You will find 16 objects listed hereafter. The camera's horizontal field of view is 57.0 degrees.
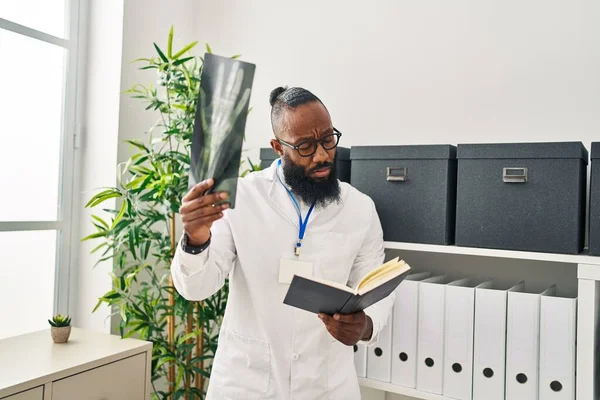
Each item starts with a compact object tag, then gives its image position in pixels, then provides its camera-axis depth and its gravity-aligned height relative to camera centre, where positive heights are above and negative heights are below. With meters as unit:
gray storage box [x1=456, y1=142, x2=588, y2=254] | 1.66 +0.05
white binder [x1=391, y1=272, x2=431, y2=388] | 1.91 -0.44
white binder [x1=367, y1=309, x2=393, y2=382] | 1.96 -0.54
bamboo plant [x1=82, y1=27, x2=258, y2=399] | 2.12 -0.15
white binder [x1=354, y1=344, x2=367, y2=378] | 2.01 -0.56
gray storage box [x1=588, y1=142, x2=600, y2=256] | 1.62 +0.03
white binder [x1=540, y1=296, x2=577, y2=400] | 1.63 -0.40
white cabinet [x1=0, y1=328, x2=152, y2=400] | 1.63 -0.54
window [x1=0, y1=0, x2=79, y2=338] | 2.24 +0.17
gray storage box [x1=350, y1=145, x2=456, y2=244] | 1.88 +0.07
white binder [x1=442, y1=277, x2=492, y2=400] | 1.80 -0.43
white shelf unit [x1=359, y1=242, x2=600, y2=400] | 1.59 -0.31
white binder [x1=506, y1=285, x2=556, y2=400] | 1.69 -0.41
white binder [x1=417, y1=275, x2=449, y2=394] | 1.86 -0.44
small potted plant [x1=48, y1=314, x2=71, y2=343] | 2.00 -0.48
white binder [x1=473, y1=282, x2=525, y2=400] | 1.75 -0.42
